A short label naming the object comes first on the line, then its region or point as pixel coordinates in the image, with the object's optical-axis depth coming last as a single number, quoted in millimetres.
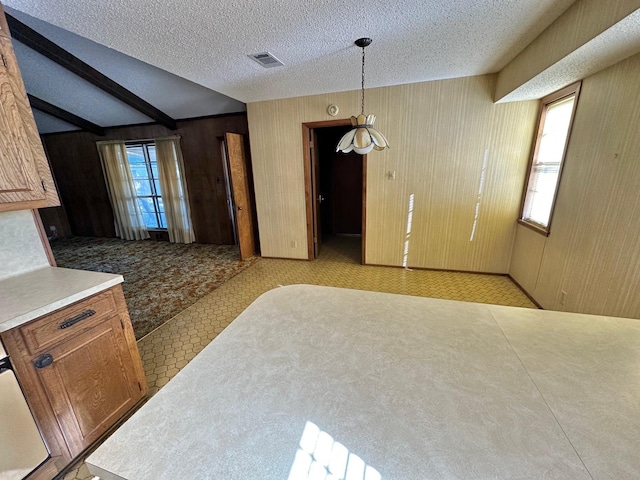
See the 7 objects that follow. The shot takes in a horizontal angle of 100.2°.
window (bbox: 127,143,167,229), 5375
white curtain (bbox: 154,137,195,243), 5004
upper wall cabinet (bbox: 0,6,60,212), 1308
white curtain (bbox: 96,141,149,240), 5328
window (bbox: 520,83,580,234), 2521
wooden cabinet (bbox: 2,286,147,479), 1184
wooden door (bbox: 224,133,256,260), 3965
